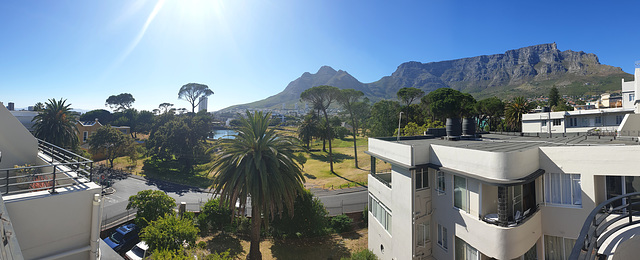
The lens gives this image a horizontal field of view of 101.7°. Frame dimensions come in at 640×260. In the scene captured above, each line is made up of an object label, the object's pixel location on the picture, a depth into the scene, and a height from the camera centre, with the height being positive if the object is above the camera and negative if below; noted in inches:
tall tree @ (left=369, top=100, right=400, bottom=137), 2272.4 +122.5
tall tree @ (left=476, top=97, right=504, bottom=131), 2174.0 +188.4
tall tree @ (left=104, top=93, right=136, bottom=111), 4212.6 +519.8
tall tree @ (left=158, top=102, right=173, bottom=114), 4064.0 +438.0
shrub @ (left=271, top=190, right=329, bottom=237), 837.8 -285.7
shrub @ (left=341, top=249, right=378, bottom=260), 615.8 -295.2
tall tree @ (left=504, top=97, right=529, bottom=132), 1776.6 +139.6
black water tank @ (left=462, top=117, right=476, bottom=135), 715.4 +17.9
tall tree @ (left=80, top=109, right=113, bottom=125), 3381.4 +221.9
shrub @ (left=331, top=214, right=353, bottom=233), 932.6 -328.9
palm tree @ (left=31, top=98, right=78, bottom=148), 1379.2 +46.6
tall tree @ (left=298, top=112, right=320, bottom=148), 2464.4 +34.3
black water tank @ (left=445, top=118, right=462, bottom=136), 681.0 +14.6
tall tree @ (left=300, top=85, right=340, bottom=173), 2107.5 +305.2
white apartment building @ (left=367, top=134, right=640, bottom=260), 383.9 -103.7
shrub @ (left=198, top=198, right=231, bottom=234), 870.9 -284.2
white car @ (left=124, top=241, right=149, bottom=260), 628.1 -295.9
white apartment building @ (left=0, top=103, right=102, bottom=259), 253.1 -88.1
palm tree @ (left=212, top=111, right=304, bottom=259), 653.3 -97.2
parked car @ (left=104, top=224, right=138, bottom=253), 709.9 -297.7
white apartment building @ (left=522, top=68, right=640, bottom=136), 1257.4 +74.6
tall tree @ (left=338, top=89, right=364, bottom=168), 2100.1 +293.0
